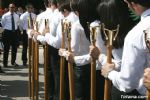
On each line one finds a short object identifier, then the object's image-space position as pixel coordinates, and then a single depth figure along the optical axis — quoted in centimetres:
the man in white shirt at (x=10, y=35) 1288
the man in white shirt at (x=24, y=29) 1331
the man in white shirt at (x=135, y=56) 293
